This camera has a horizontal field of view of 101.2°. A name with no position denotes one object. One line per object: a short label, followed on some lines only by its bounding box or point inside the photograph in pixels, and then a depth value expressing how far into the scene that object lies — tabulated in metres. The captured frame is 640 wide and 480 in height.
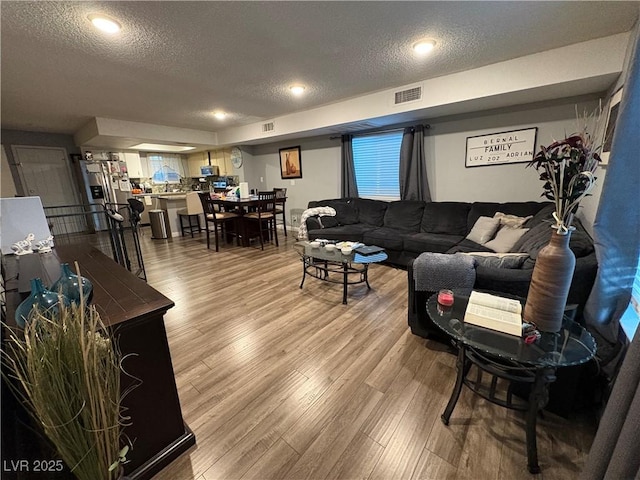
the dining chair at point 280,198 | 5.02
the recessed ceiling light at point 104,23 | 1.79
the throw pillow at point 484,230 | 3.06
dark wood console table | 1.03
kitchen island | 5.88
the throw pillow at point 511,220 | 2.93
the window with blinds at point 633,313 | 1.22
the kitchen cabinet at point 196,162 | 7.40
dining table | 4.82
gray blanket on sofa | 1.72
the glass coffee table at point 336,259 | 2.70
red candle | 1.47
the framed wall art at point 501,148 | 3.34
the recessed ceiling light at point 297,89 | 3.30
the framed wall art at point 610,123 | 2.01
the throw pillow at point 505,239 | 2.69
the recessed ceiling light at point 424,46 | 2.27
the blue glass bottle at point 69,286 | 1.03
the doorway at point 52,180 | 5.42
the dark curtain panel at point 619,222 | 1.19
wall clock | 6.51
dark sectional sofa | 1.60
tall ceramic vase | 1.16
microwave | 7.18
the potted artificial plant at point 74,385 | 0.68
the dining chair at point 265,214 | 4.75
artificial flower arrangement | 1.09
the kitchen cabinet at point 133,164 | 7.05
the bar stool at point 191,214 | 5.51
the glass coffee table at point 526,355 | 1.10
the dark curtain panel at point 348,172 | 4.95
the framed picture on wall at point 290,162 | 5.89
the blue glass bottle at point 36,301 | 0.90
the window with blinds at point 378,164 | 4.61
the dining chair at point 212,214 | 4.82
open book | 1.24
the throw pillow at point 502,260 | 1.73
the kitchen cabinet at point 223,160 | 6.76
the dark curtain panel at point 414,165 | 4.13
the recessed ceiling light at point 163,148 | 6.55
